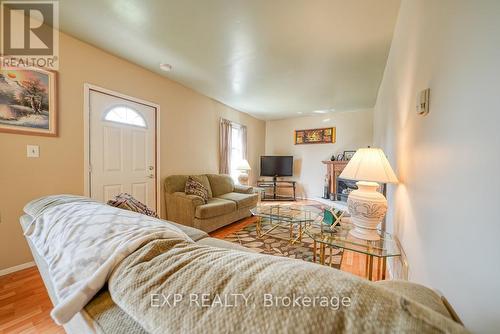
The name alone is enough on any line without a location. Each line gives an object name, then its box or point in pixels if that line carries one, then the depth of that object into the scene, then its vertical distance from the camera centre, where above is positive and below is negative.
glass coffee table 2.55 -0.72
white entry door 2.44 +0.16
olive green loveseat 2.83 -0.68
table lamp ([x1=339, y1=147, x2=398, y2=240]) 1.44 -0.22
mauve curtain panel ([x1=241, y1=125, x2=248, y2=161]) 5.32 +0.66
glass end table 1.32 -0.59
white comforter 0.53 -0.30
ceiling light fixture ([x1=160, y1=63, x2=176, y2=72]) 2.77 +1.38
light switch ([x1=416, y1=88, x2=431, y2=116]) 0.98 +0.34
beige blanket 0.30 -0.26
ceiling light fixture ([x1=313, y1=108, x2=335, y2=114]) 5.12 +1.44
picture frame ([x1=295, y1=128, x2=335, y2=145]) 5.49 +0.82
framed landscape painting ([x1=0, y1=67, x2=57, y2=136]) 1.81 +0.57
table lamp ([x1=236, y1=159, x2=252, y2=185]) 4.80 -0.17
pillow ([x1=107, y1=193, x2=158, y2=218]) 1.44 -0.34
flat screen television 5.93 -0.08
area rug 2.30 -1.10
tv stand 5.95 -0.73
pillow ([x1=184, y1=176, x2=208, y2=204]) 3.15 -0.47
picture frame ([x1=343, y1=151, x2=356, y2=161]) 5.15 +0.25
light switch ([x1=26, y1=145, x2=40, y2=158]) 1.94 +0.07
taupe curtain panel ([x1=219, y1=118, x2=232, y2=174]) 4.47 +0.36
